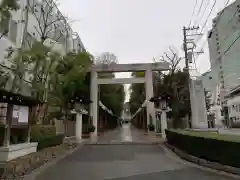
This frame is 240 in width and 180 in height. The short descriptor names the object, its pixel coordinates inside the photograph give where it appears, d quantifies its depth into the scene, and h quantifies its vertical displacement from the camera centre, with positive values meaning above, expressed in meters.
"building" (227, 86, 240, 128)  24.97 +1.20
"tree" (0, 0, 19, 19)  6.63 +4.14
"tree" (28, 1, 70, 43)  11.37 +7.07
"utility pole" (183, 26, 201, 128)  14.79 +5.72
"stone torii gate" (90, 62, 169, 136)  17.53 +3.80
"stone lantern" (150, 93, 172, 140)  12.84 +0.62
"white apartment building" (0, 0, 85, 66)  9.99 +6.17
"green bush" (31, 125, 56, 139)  7.66 -0.60
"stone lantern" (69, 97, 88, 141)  13.10 +0.45
